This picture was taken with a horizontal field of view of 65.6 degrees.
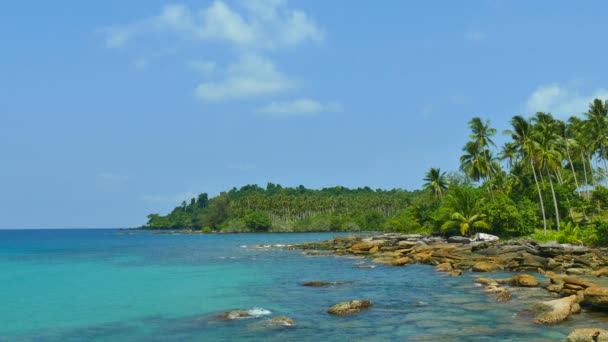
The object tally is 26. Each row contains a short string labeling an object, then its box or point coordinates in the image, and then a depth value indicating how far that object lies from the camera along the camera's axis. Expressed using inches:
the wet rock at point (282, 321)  791.6
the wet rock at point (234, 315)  856.3
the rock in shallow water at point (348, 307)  871.7
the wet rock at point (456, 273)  1427.4
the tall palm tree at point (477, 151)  2878.9
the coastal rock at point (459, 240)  2398.1
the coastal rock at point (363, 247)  2484.6
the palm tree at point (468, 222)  2618.1
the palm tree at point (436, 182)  3612.2
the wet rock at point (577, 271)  1333.7
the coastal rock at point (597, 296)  796.6
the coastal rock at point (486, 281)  1151.5
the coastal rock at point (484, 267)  1521.9
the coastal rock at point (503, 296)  956.4
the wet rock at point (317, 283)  1263.9
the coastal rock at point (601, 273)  1274.6
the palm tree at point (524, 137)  2240.4
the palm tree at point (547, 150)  2203.5
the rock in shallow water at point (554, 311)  745.9
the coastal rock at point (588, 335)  591.8
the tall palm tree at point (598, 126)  2610.7
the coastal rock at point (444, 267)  1558.8
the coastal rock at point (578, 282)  936.9
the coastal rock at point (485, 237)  2324.8
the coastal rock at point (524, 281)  1132.5
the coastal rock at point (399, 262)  1796.3
